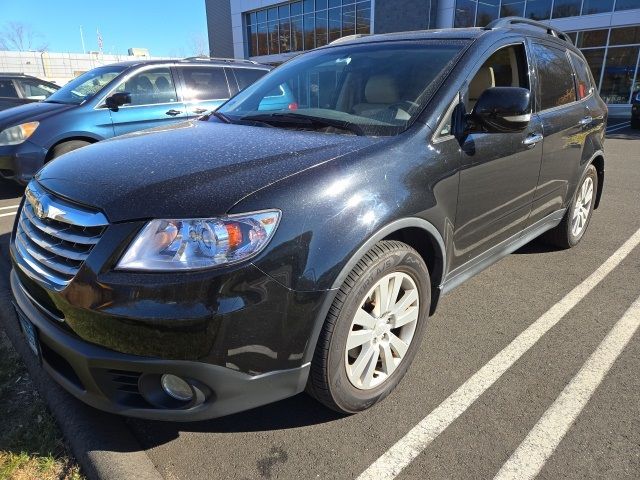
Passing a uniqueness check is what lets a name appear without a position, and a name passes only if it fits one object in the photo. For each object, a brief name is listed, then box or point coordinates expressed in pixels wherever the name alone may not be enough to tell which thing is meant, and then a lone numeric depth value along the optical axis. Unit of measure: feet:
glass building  62.64
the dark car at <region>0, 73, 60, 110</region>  32.83
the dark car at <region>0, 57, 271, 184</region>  18.90
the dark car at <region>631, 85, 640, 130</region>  51.37
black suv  5.61
